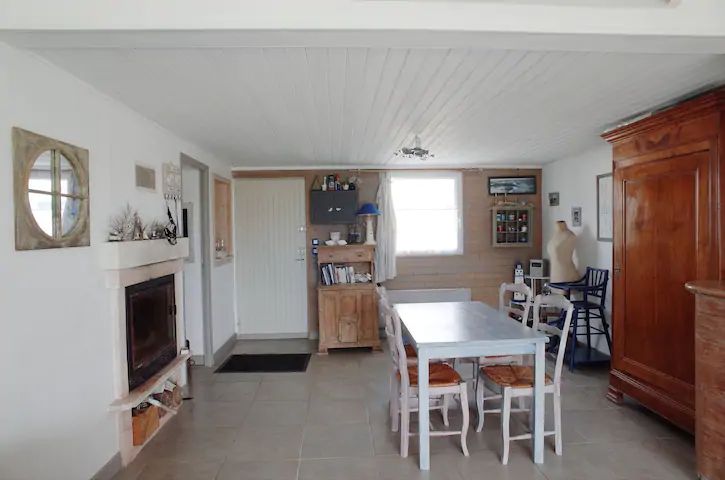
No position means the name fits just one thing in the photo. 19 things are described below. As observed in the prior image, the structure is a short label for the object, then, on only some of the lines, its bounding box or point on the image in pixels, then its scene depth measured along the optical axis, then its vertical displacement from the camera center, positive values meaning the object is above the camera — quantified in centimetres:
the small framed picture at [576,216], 492 +16
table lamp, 521 +24
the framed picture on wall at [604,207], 436 +23
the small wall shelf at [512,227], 573 +6
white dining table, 256 -71
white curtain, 559 -2
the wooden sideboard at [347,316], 502 -97
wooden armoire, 259 -9
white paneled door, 562 -29
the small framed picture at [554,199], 545 +40
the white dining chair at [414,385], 266 -96
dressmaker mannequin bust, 464 -30
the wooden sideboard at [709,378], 217 -78
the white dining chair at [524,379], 263 -96
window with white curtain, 577 +26
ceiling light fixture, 370 +72
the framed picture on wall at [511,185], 581 +62
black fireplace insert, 280 -65
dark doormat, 445 -139
